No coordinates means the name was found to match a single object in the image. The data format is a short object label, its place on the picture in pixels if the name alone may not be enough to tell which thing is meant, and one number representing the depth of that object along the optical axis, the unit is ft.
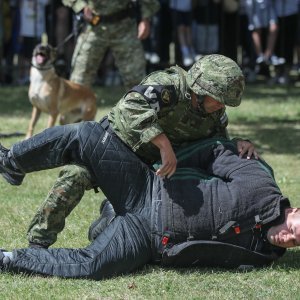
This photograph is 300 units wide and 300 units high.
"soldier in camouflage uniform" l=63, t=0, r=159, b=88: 57.00
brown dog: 59.11
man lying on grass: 29.53
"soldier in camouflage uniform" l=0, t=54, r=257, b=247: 30.07
